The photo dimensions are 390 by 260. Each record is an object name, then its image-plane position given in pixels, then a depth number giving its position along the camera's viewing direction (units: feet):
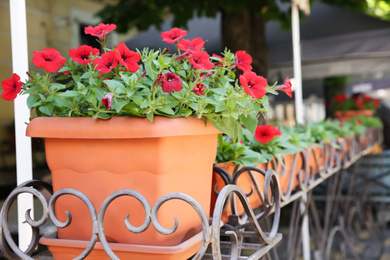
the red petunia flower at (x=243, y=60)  3.04
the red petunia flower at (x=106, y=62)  2.60
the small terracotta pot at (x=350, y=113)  13.76
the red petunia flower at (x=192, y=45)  2.74
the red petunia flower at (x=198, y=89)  2.71
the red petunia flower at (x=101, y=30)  2.72
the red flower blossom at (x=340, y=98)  14.71
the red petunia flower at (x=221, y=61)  3.02
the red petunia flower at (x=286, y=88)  3.21
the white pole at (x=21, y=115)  3.32
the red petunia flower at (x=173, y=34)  2.74
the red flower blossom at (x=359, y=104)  14.32
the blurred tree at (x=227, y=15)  11.19
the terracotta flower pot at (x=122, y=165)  2.55
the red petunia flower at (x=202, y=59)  2.67
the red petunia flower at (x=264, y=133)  4.14
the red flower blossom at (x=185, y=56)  2.62
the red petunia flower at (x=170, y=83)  2.49
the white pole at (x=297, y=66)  7.43
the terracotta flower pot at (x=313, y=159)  6.09
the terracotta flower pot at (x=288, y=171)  4.95
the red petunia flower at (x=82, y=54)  2.75
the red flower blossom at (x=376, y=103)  14.85
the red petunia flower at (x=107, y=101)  2.47
